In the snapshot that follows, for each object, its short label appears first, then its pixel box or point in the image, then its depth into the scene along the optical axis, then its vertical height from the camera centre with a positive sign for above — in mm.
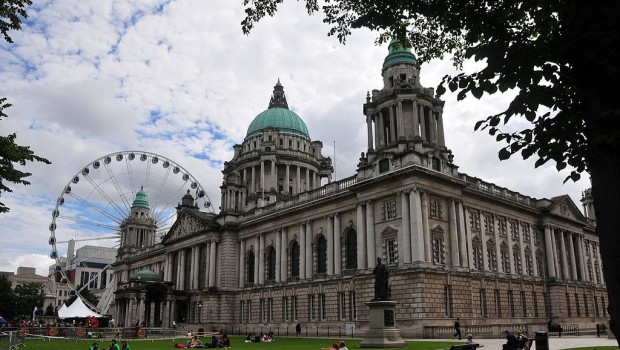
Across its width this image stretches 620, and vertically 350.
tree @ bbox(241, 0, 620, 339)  7234 +3510
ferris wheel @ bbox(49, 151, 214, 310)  76125 +17739
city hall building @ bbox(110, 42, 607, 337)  45094 +5382
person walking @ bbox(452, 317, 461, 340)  37906 -1950
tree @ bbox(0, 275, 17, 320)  103562 +1349
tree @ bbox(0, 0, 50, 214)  21125 +6008
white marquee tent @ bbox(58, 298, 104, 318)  60906 -576
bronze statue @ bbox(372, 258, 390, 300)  32594 +1209
